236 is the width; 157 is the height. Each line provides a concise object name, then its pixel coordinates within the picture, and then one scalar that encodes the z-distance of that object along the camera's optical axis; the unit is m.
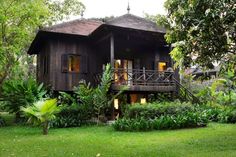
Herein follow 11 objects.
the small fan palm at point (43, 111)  8.31
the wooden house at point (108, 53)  12.03
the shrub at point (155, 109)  10.24
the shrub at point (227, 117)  10.59
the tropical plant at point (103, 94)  10.59
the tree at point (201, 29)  5.70
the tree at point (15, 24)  12.16
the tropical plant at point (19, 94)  11.25
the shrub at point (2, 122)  11.41
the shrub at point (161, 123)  9.05
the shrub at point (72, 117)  10.46
